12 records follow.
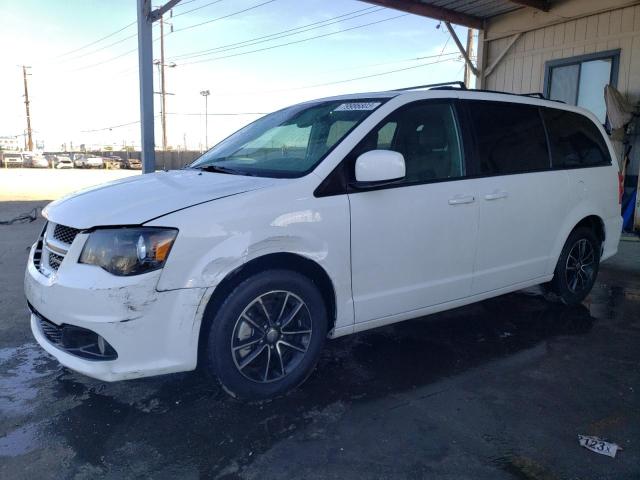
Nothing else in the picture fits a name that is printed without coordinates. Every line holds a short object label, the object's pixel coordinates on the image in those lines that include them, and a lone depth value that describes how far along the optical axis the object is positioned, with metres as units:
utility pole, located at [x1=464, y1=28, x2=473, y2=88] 26.72
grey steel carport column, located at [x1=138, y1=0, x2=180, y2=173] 7.90
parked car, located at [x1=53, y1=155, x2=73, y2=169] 55.21
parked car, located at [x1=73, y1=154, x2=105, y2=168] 54.62
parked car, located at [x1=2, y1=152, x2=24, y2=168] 54.64
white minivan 2.60
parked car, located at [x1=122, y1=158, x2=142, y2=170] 53.79
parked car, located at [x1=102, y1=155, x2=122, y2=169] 53.15
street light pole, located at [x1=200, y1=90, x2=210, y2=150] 70.69
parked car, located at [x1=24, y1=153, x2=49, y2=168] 54.84
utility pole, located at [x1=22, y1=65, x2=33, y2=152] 69.62
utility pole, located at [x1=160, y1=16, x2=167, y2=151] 47.81
